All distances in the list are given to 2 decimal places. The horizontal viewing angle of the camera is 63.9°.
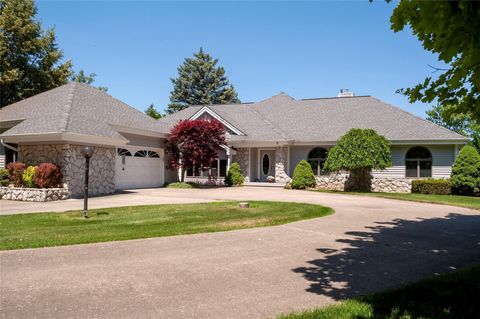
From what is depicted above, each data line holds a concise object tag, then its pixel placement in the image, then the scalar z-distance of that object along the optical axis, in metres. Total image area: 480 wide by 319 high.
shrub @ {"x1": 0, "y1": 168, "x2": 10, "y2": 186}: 17.34
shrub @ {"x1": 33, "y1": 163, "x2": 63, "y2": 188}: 15.37
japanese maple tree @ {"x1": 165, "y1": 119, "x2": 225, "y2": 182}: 23.19
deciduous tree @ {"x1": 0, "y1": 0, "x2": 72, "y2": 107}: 28.92
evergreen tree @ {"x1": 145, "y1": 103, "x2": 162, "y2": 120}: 50.53
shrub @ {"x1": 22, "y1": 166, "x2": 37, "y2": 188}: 15.52
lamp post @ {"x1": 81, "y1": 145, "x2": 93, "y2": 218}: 11.14
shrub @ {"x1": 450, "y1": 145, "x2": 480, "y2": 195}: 20.12
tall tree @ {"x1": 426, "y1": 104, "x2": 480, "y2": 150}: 38.72
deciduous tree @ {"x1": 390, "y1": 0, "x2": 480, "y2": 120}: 3.28
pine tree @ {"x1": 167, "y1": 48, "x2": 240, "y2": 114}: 58.25
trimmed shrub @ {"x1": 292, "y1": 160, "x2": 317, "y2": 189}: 23.16
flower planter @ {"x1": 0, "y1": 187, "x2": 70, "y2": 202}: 14.93
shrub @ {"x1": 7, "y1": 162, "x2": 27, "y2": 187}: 16.33
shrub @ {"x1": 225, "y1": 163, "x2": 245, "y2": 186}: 25.20
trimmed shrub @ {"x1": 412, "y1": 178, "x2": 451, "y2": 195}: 20.80
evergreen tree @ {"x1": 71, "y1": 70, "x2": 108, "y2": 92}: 47.60
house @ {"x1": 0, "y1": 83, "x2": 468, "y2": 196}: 16.95
